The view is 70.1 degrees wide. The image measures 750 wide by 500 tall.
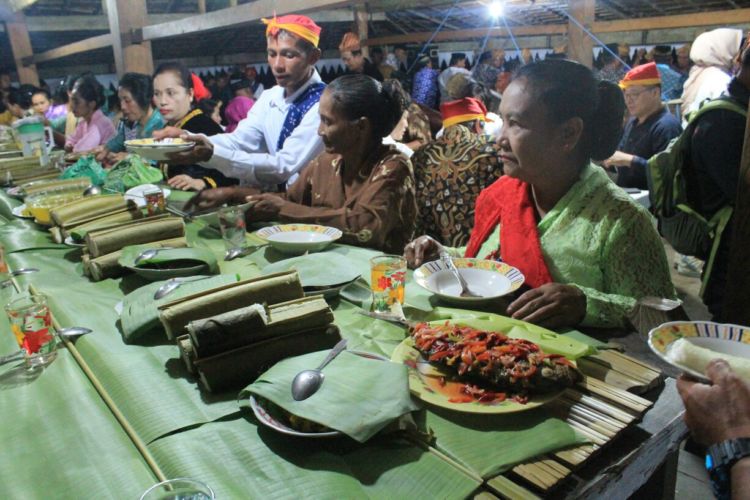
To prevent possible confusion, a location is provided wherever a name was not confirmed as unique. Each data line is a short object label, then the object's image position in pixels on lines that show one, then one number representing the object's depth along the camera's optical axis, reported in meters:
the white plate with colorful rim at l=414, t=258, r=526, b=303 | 1.64
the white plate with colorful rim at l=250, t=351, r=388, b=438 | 0.94
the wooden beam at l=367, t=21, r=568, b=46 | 5.90
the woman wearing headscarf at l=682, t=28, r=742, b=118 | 4.38
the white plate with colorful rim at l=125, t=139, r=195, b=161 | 2.74
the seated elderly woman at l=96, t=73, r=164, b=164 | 4.68
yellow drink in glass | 1.53
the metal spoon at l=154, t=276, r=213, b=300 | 1.52
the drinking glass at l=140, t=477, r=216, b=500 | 0.83
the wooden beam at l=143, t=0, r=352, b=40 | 3.81
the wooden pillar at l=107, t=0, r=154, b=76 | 6.18
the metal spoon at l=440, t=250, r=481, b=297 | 1.67
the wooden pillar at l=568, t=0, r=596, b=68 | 4.23
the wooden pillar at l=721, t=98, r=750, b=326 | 2.14
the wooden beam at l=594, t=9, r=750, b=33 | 4.73
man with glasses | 4.17
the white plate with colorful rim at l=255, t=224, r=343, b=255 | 2.08
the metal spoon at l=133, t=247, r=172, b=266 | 1.79
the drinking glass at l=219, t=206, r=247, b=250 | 2.16
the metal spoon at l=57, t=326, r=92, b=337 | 1.43
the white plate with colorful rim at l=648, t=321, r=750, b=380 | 1.10
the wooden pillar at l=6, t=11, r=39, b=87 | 10.12
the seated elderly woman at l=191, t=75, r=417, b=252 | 2.51
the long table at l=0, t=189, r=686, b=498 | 0.89
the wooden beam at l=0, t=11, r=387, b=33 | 10.48
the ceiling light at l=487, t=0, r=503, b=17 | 5.42
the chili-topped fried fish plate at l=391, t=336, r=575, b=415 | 1.02
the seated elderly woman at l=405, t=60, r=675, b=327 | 1.67
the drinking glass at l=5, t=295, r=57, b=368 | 1.34
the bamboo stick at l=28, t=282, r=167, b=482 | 0.94
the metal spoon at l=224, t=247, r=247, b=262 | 2.06
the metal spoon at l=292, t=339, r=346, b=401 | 1.02
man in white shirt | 3.32
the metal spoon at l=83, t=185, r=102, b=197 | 2.74
